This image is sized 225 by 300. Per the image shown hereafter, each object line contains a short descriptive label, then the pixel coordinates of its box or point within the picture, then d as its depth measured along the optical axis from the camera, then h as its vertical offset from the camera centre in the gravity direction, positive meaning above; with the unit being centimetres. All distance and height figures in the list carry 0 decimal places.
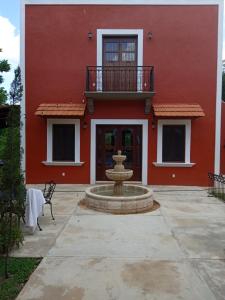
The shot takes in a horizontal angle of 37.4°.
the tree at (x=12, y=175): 467 -51
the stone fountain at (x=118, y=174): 946 -94
